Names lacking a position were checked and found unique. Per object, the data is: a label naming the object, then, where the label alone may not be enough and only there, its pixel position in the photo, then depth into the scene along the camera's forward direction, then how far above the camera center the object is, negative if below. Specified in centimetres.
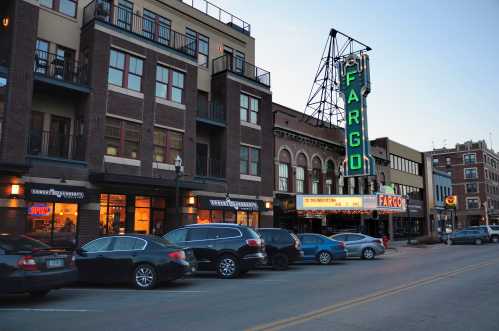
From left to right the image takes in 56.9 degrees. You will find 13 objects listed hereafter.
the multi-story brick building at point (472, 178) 9125 +1023
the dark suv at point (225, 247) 1506 -71
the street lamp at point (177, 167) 1911 +239
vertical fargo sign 3616 +864
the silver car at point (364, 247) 2377 -100
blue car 2088 -102
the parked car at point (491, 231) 4144 -14
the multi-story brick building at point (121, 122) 1866 +504
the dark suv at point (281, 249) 1823 -89
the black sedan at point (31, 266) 965 -94
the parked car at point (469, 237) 4044 -68
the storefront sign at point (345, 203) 3231 +178
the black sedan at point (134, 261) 1238 -100
